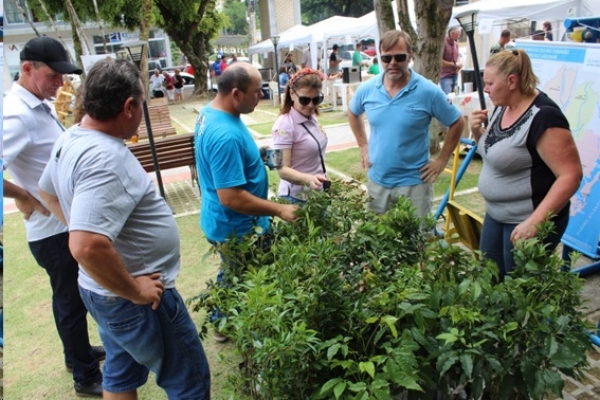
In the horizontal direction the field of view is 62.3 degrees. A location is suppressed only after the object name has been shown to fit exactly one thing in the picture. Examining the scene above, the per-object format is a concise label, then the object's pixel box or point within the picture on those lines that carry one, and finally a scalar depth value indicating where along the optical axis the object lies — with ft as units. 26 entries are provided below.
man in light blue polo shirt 10.64
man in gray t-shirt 5.82
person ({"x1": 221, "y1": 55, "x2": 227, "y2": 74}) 77.49
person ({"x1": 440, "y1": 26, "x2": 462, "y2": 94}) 33.71
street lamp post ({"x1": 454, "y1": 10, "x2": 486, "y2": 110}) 11.53
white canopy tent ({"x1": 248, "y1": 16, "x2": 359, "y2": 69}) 56.58
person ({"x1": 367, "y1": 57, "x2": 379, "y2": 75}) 50.65
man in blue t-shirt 8.14
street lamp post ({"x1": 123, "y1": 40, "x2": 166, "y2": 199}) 19.41
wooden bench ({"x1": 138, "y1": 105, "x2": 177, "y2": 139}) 32.42
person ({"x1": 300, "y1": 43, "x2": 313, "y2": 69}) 61.49
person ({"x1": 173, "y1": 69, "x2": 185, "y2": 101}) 74.23
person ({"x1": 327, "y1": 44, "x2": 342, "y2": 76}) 56.69
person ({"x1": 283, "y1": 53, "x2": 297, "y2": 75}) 54.72
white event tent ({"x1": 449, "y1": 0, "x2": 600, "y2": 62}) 35.45
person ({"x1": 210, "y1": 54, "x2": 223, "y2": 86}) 79.94
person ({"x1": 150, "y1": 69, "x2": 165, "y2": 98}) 71.18
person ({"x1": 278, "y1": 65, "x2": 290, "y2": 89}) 53.29
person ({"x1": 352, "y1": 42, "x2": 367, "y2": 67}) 53.10
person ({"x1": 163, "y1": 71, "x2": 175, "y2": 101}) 73.61
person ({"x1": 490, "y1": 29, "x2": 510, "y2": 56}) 33.56
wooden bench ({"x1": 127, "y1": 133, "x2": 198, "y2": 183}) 22.02
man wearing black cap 8.67
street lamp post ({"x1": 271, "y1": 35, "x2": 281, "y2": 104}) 51.60
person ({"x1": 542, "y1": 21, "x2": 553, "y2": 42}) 39.12
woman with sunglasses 10.28
